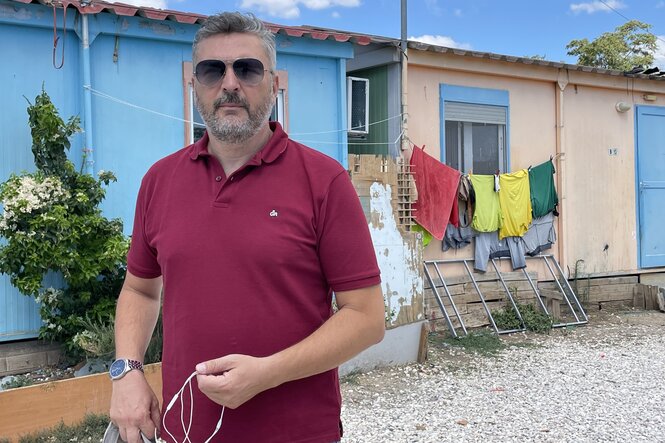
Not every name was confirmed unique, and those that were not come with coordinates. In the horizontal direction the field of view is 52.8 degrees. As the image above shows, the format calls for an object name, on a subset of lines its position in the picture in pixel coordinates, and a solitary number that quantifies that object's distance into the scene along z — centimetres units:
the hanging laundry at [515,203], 981
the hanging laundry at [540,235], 1028
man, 177
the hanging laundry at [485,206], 954
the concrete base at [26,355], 635
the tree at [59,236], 577
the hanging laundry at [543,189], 1016
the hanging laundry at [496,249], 976
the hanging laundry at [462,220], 935
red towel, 888
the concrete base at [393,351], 714
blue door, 1166
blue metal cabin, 632
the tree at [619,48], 2679
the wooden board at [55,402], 489
